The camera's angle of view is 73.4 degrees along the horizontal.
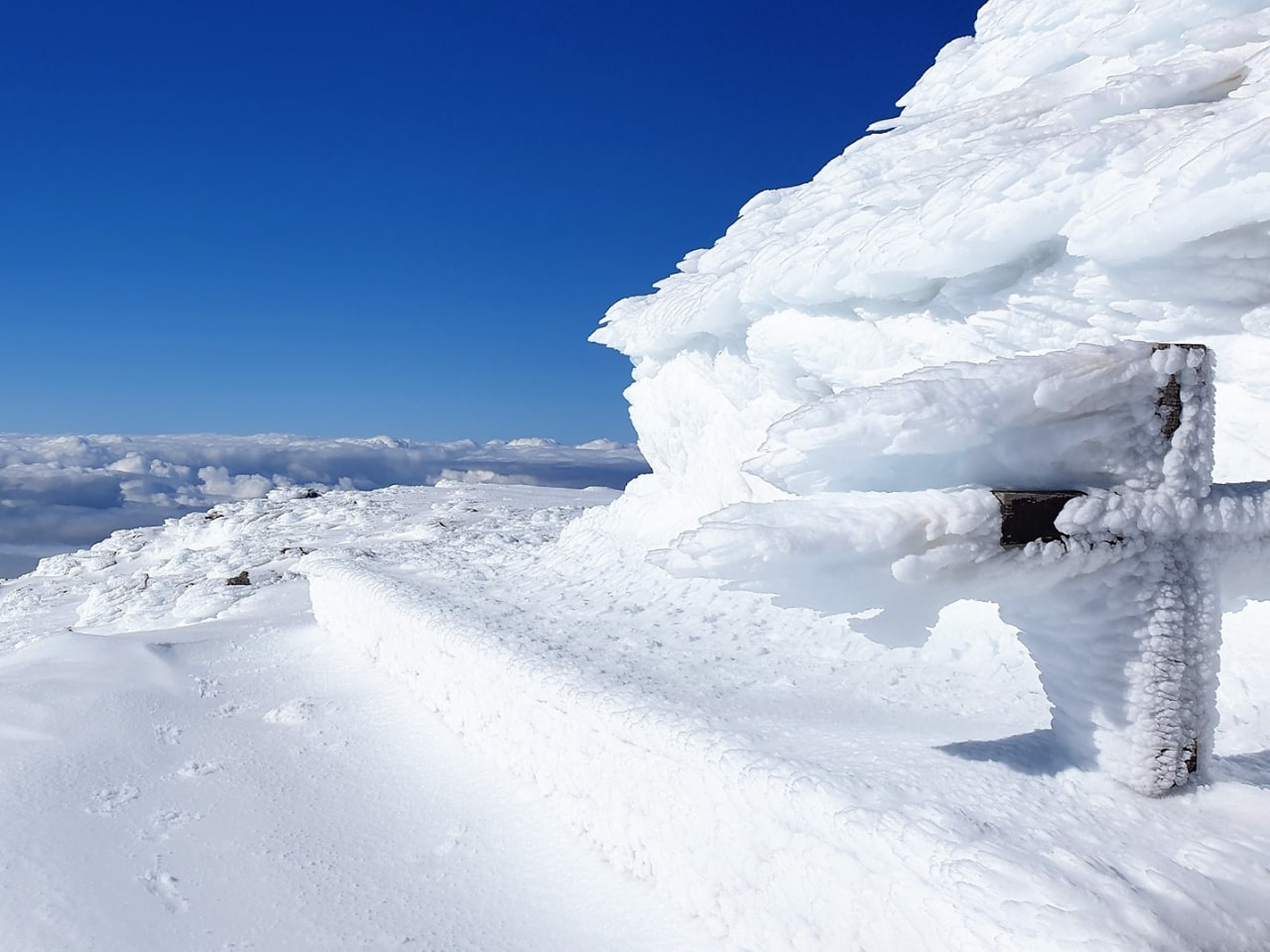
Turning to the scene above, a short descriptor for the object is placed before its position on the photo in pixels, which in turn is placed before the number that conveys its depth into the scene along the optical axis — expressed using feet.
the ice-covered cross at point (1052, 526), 9.68
